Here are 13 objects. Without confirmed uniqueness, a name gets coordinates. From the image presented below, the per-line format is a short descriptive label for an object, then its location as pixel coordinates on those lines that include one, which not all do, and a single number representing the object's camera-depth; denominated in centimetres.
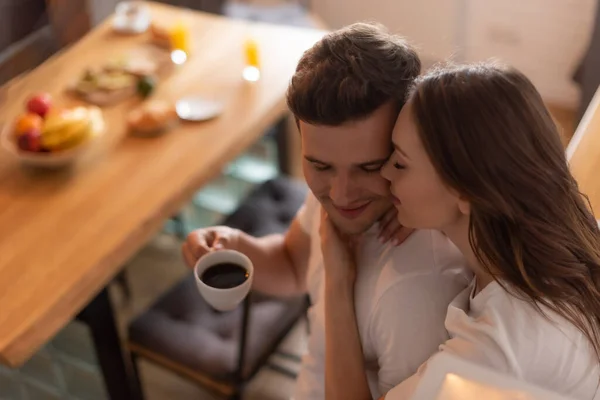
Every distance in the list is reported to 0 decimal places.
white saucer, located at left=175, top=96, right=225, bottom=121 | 198
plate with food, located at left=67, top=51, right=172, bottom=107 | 205
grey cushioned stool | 165
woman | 88
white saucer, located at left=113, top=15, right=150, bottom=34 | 240
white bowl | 176
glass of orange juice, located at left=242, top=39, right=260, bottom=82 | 214
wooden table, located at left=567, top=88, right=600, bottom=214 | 124
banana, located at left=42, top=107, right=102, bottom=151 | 178
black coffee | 119
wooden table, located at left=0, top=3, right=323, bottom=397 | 147
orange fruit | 179
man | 103
